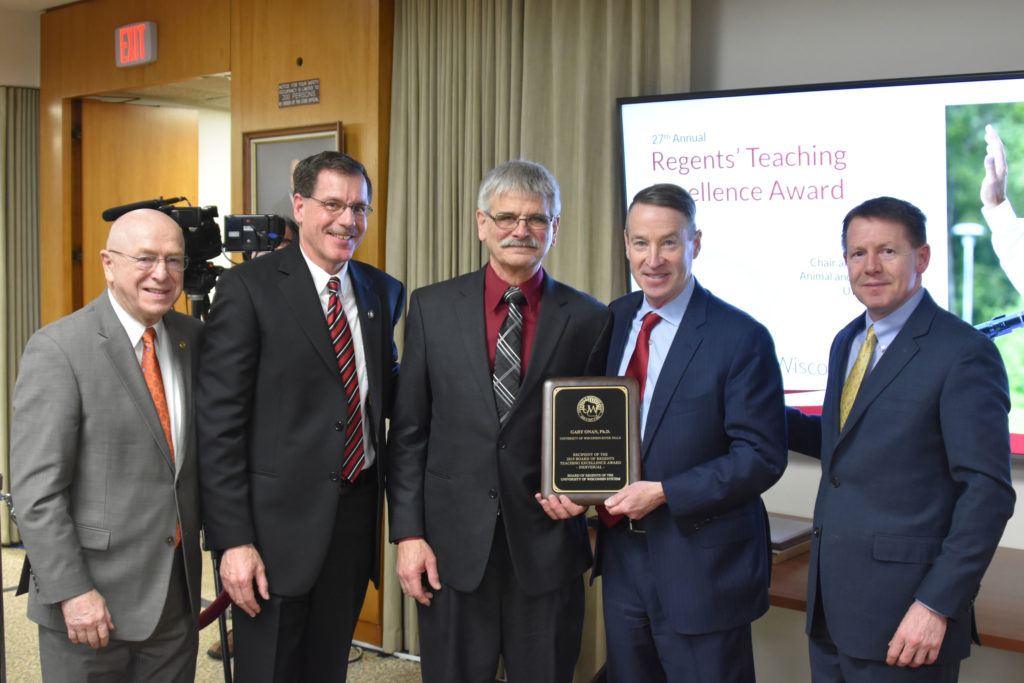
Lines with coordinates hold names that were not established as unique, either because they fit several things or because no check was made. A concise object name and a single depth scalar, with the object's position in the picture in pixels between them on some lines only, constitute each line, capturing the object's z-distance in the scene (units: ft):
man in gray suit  6.51
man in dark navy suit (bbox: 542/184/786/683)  6.62
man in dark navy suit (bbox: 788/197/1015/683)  5.86
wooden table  7.63
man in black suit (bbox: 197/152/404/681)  7.13
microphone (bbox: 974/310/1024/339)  9.12
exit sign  15.17
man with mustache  7.06
